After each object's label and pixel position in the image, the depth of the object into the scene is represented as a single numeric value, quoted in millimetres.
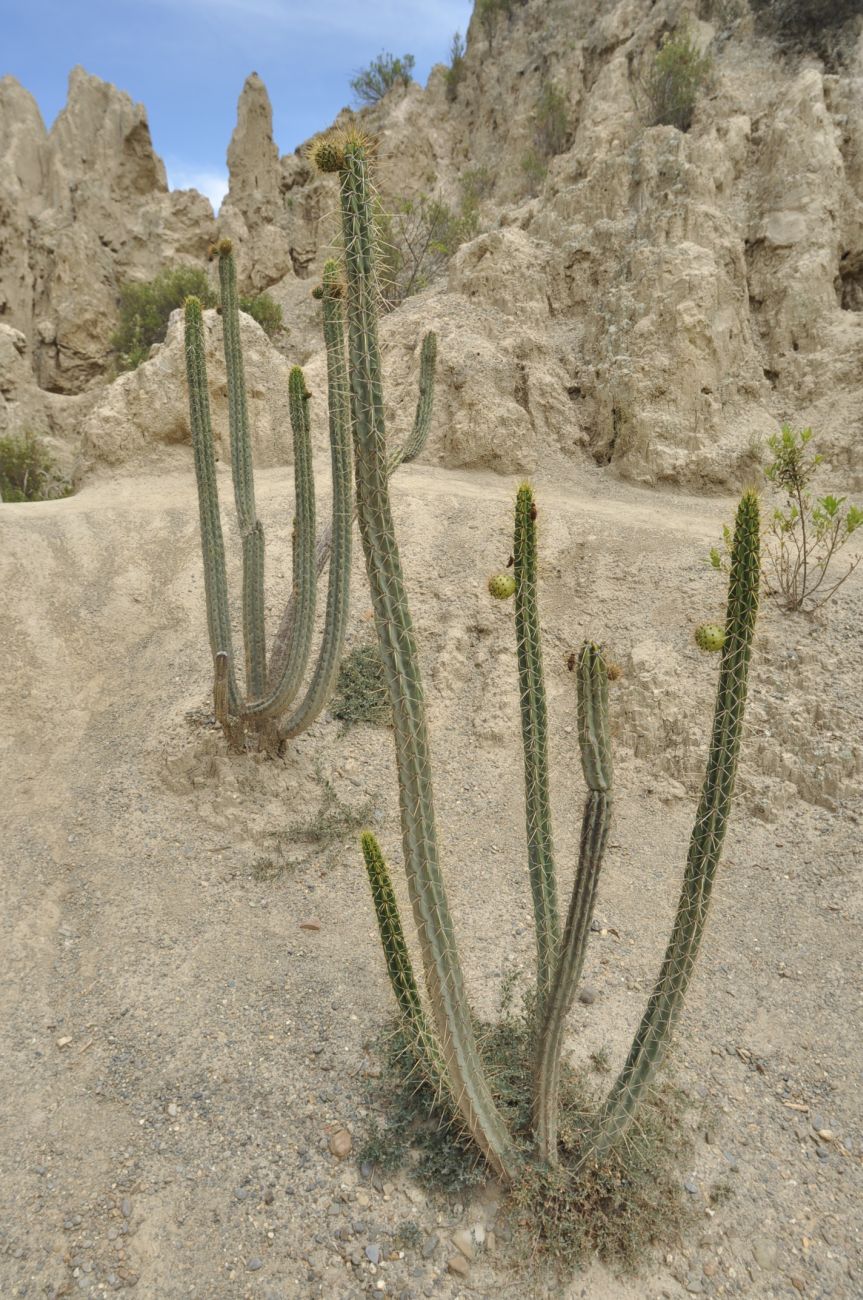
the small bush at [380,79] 26547
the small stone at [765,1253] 3326
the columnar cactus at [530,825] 2670
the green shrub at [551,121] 21125
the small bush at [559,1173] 3242
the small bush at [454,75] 25469
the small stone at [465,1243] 3227
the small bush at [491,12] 25359
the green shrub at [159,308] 19375
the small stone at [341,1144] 3623
